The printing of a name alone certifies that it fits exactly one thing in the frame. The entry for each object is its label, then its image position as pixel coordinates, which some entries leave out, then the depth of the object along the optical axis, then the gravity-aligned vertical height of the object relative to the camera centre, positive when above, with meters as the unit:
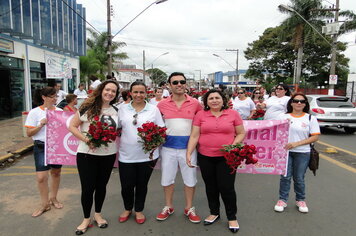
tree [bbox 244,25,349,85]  36.16 +4.82
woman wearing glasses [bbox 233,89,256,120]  6.50 -0.39
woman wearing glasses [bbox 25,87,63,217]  3.35 -0.65
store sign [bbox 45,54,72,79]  12.13 +1.06
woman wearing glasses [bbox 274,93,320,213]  3.43 -0.68
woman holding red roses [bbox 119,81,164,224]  3.11 -0.75
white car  9.38 -0.76
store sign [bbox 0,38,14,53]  10.69 +1.77
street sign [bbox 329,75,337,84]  17.38 +0.98
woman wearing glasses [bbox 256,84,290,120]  5.14 -0.20
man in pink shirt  3.20 -0.56
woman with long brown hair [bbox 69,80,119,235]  3.00 -0.73
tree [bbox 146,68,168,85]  131.95 +9.08
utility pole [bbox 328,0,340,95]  17.94 +3.27
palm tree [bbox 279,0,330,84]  23.94 +6.90
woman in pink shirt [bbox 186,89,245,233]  3.03 -0.58
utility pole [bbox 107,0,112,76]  14.85 +3.63
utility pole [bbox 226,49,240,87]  40.60 +6.04
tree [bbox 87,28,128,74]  29.41 +5.08
